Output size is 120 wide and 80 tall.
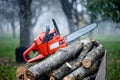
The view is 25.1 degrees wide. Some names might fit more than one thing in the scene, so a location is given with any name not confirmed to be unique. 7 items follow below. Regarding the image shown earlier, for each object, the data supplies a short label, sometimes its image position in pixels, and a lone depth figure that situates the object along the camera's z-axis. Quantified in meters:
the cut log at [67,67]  5.96
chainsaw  6.74
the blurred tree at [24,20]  12.45
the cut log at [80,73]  5.96
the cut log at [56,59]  5.91
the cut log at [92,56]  6.23
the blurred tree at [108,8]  12.58
